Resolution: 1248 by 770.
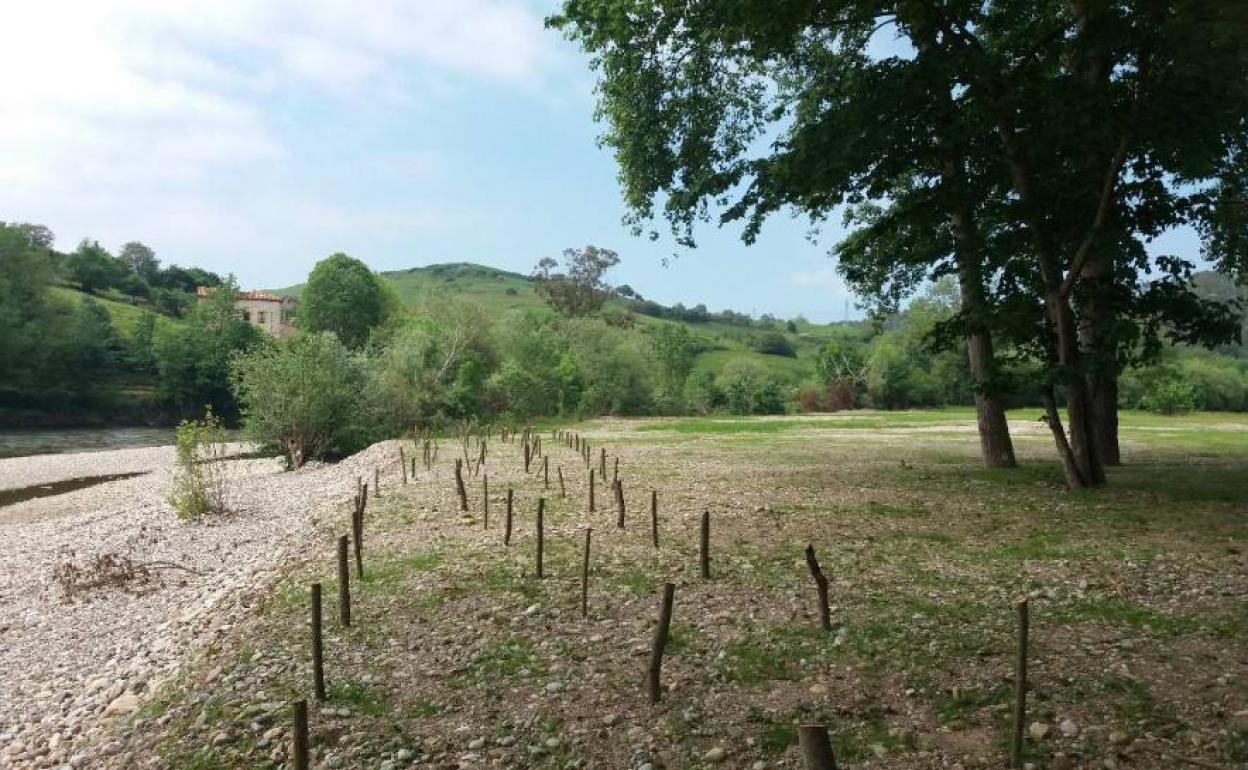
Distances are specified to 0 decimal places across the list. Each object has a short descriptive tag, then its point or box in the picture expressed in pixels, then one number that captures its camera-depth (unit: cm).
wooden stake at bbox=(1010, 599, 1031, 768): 604
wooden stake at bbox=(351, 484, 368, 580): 1259
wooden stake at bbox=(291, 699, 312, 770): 598
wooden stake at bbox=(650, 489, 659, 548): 1377
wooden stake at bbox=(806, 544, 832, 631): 903
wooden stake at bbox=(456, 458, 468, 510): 1841
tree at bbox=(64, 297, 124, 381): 8169
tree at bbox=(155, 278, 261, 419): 8350
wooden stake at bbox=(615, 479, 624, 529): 1572
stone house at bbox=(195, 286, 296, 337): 13150
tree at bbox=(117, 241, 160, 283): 13938
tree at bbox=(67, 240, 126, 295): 11944
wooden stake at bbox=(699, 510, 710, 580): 1141
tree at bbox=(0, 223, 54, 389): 7325
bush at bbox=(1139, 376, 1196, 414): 7250
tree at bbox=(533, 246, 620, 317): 12950
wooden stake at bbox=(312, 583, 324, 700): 802
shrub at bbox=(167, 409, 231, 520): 2308
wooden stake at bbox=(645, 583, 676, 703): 749
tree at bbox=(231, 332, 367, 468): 4003
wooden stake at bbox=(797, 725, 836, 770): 361
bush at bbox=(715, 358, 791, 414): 9112
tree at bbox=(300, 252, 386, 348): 9919
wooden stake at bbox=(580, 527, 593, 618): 1012
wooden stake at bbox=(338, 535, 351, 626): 1019
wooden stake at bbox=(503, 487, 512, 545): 1427
